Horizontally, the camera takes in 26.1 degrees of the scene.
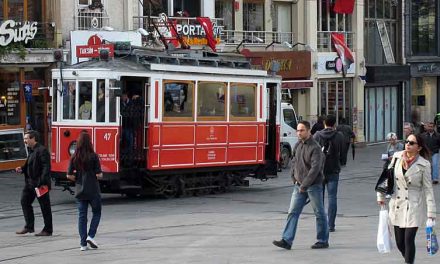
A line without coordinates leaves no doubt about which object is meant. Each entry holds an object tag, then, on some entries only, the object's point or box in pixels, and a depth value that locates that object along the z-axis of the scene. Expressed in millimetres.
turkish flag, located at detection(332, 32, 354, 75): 42906
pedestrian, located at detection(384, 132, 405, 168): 21266
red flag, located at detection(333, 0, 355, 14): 43375
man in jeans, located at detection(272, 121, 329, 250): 13203
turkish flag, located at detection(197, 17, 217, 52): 35031
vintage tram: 20547
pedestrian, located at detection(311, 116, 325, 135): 30684
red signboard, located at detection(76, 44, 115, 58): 20938
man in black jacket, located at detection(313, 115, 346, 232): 15469
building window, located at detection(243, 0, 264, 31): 39969
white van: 32031
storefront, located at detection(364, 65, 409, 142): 45625
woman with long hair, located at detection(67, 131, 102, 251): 13680
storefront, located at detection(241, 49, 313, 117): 38812
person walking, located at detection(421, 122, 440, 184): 25984
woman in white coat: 10945
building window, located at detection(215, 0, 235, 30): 38688
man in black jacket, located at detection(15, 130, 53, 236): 15367
